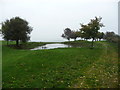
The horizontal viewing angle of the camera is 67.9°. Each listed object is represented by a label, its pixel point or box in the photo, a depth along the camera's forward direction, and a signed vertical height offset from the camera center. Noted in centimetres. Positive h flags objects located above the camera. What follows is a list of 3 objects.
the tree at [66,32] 6482 +744
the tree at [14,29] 2807 +432
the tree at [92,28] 2157 +350
